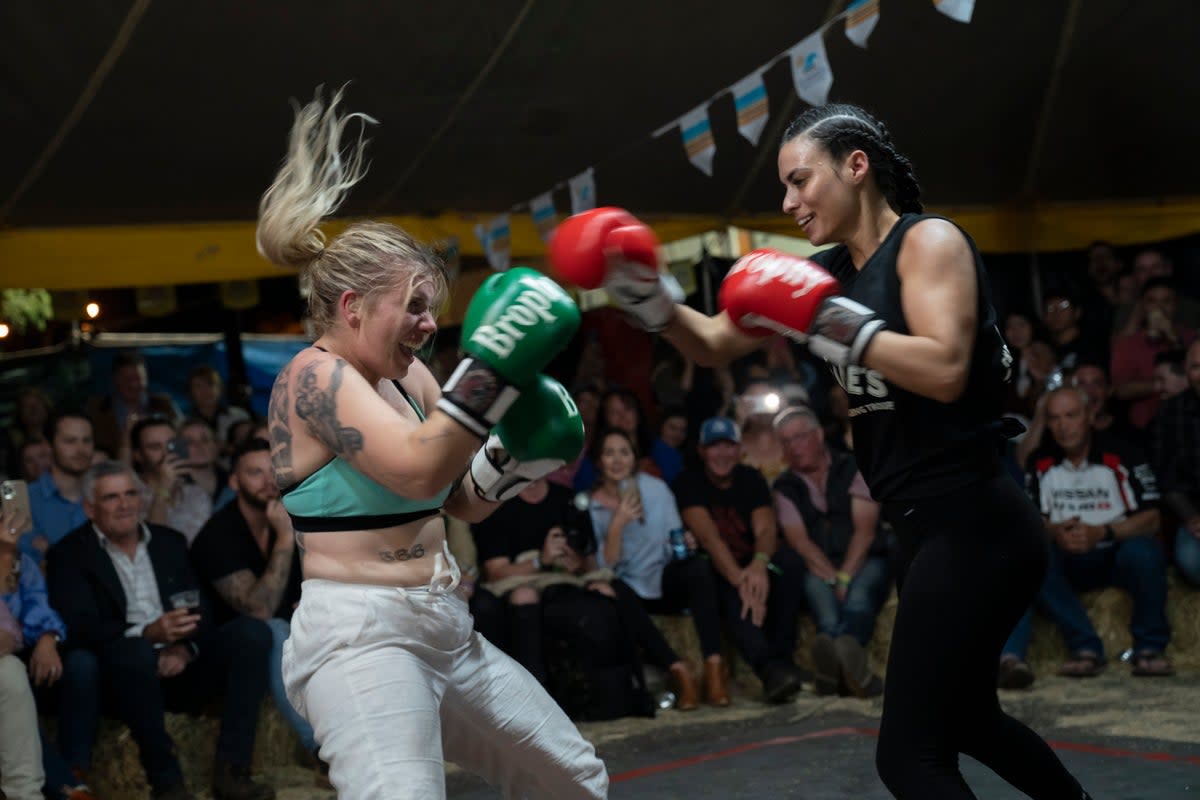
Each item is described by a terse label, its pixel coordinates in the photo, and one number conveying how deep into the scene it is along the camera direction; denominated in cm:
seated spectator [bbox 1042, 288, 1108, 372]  771
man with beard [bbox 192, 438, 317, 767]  527
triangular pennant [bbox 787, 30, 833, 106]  552
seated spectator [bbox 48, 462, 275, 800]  482
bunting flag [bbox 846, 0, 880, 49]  516
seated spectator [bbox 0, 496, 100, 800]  467
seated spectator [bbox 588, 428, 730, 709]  612
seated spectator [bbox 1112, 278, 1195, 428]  734
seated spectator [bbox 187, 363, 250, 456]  733
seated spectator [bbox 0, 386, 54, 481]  694
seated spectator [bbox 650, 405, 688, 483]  723
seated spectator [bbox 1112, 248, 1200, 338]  757
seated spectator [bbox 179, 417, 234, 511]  635
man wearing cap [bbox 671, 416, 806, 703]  611
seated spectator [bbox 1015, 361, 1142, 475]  681
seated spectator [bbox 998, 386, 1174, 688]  602
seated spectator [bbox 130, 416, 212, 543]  599
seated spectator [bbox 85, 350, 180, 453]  727
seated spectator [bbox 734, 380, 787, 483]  712
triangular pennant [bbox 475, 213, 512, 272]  734
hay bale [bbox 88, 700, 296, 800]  488
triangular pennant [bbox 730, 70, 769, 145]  586
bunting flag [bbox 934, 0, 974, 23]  491
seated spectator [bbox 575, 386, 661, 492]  690
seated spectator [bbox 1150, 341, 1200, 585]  622
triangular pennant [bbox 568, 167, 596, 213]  713
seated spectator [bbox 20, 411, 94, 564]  582
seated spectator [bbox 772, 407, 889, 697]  591
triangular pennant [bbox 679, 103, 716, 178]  623
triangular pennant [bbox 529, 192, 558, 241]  729
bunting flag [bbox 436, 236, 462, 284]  720
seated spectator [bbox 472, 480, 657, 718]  572
